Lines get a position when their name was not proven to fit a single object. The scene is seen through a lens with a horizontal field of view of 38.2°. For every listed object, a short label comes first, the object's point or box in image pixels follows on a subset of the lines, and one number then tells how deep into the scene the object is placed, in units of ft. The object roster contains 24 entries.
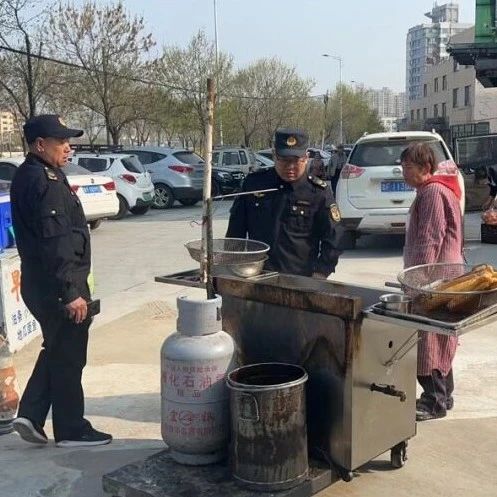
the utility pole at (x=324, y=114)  213.34
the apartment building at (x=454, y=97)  205.16
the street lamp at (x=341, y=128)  229.66
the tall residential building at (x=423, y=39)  438.73
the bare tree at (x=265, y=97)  165.68
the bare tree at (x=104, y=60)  96.53
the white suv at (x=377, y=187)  33.86
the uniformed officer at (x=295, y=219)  14.20
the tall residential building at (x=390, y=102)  577.02
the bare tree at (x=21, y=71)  72.13
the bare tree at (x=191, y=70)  126.21
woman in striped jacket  14.17
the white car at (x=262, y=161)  80.38
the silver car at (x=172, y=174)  61.62
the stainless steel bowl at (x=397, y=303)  10.08
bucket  10.08
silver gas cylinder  10.61
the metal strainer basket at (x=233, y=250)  11.97
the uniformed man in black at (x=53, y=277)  12.39
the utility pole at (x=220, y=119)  140.87
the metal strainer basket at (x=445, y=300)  9.93
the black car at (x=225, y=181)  69.64
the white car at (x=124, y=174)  53.42
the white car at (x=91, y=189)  44.21
